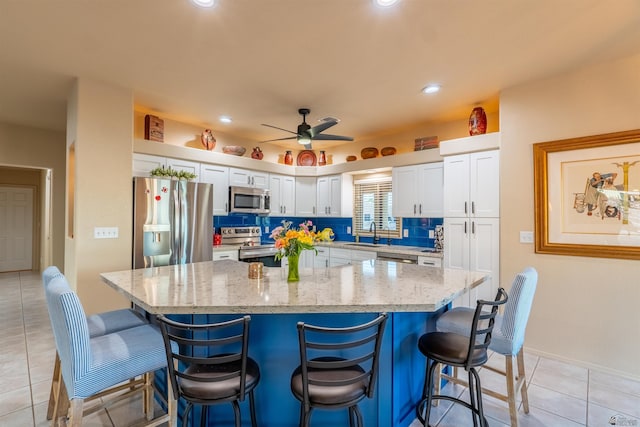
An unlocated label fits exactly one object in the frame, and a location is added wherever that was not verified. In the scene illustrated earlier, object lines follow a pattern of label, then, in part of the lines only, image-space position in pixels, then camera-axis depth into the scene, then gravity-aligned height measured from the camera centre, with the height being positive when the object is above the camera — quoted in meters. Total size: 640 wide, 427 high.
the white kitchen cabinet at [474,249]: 3.29 -0.35
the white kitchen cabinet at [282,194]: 5.31 +0.43
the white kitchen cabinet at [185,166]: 3.99 +0.71
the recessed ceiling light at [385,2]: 1.90 +1.35
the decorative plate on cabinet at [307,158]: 5.65 +1.12
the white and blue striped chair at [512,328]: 1.77 -0.70
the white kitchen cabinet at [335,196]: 5.22 +0.39
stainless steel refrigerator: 3.37 -0.04
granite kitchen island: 1.51 -0.45
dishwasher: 3.99 -0.53
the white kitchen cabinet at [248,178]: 4.71 +0.65
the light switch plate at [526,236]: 3.03 -0.19
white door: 6.88 -0.22
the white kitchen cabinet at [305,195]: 5.61 +0.43
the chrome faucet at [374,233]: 5.10 -0.26
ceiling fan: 3.24 +0.95
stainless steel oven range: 4.66 -0.41
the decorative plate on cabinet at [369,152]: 4.91 +1.07
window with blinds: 4.96 +0.16
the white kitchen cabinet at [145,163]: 3.66 +0.68
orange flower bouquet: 2.05 -0.15
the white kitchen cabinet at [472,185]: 3.31 +0.38
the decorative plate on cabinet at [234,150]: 4.64 +1.05
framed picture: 2.54 +0.20
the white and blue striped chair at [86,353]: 1.34 -0.66
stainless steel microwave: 4.57 +0.29
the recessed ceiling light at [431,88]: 3.14 +1.36
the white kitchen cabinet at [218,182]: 4.38 +0.53
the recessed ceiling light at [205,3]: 1.92 +1.37
